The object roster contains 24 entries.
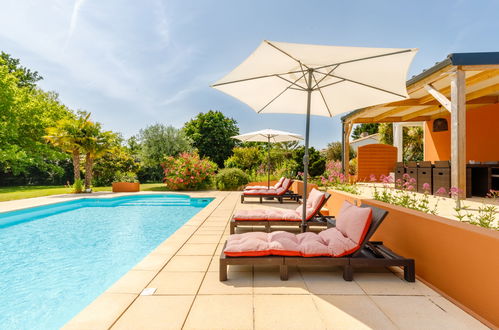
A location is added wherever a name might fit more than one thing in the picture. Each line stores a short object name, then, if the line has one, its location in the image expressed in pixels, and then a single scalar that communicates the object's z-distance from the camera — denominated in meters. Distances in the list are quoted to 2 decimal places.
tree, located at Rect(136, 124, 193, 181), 18.25
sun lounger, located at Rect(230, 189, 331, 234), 4.41
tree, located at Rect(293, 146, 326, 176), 14.49
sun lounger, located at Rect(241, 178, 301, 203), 7.92
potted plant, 13.77
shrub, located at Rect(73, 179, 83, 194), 12.81
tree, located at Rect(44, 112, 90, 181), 12.88
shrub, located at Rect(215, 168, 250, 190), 13.66
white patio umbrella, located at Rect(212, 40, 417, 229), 3.02
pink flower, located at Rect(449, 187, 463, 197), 3.54
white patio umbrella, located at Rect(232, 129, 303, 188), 8.98
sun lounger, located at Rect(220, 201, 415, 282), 2.65
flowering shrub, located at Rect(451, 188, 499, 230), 2.50
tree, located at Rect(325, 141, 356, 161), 23.83
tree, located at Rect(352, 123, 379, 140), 34.91
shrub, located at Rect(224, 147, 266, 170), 17.44
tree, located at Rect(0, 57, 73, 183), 17.25
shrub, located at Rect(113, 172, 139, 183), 14.80
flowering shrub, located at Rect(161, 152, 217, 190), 13.67
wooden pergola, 4.93
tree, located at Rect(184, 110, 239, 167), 28.44
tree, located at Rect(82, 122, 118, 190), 13.31
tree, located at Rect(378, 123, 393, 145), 20.72
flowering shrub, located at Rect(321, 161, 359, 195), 5.87
